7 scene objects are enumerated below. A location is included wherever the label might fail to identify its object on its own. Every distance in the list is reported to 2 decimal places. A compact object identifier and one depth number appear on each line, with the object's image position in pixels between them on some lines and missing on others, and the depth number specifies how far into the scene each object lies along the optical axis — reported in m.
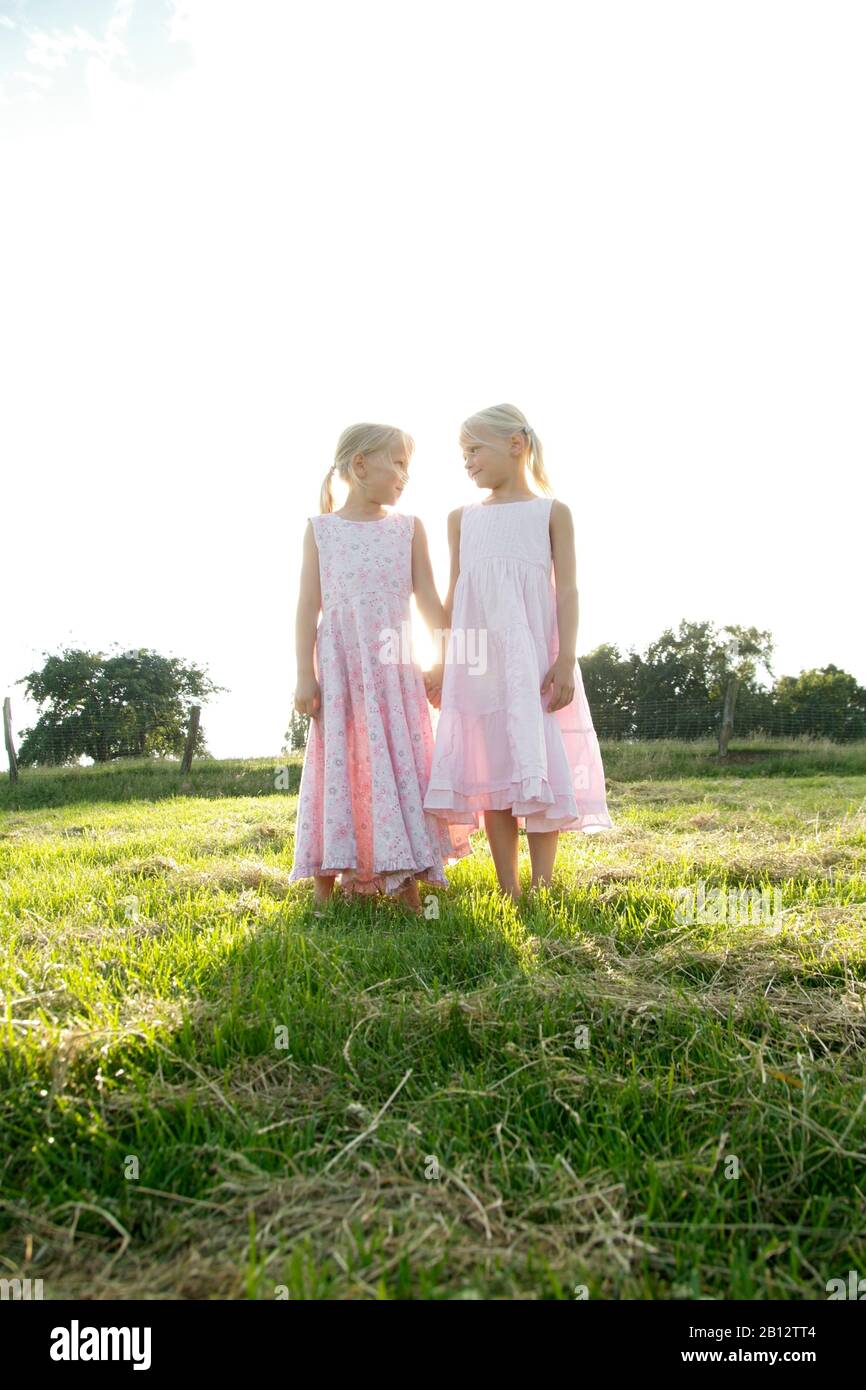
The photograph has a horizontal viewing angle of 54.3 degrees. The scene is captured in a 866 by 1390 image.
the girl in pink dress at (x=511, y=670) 3.39
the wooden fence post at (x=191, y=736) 13.72
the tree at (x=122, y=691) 23.47
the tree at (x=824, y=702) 16.48
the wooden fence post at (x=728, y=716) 14.84
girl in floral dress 3.48
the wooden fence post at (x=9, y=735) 14.49
